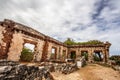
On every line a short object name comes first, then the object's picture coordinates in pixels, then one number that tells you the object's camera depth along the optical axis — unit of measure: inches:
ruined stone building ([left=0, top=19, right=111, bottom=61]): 219.1
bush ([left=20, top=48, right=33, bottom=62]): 574.3
